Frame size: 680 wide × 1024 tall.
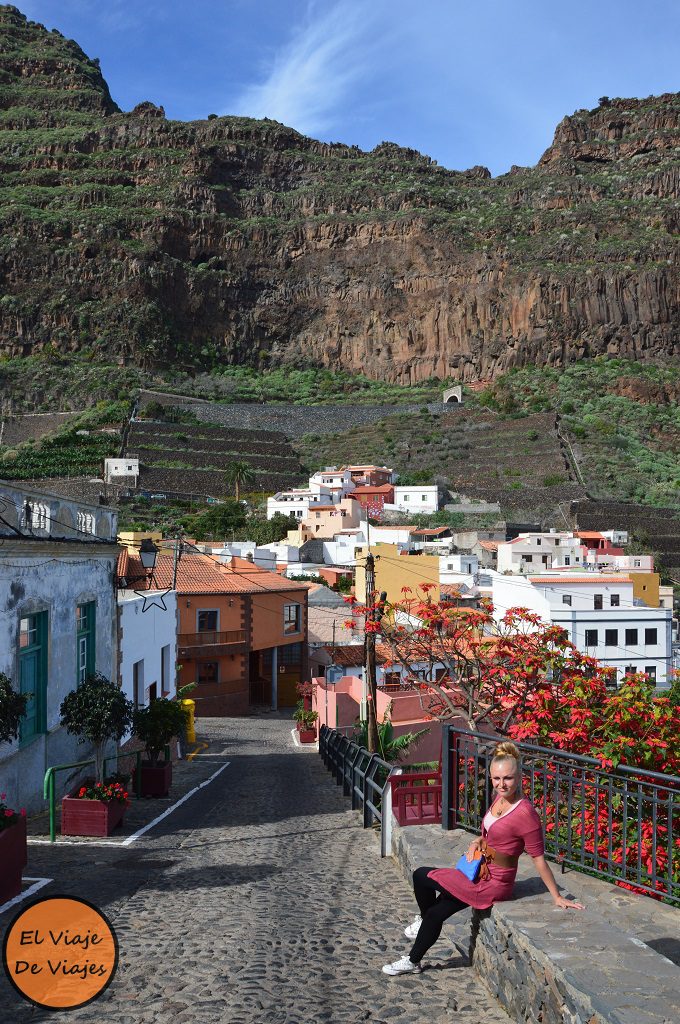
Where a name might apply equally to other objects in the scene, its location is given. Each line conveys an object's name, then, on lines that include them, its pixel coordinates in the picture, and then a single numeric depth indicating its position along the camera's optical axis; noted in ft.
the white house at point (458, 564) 156.50
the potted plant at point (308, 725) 74.69
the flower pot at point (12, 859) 18.65
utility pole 51.34
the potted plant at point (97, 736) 27.43
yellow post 65.31
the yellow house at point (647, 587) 132.98
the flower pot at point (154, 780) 37.73
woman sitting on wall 14.69
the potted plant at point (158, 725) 40.65
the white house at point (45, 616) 27.76
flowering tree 39.06
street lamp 44.83
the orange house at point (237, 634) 92.38
